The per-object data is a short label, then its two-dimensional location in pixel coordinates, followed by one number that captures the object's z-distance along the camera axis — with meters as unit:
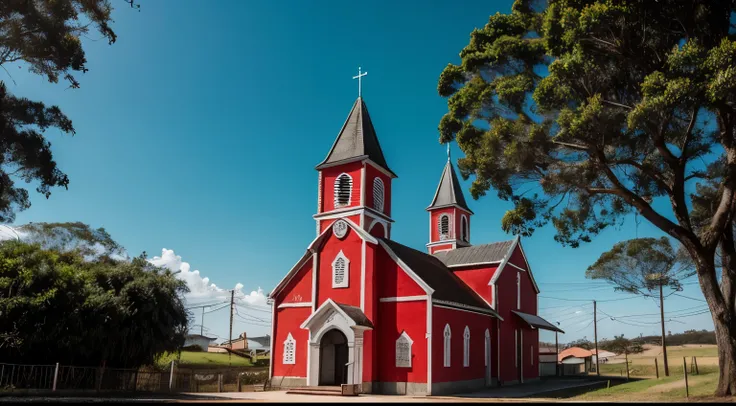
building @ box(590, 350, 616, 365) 63.03
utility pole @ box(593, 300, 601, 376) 55.12
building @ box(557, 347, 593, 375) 45.66
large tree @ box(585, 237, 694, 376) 37.09
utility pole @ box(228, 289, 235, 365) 55.08
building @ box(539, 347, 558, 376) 42.39
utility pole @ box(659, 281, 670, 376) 38.94
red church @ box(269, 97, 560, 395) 24.64
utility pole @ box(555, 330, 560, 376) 43.19
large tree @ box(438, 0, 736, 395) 16.33
